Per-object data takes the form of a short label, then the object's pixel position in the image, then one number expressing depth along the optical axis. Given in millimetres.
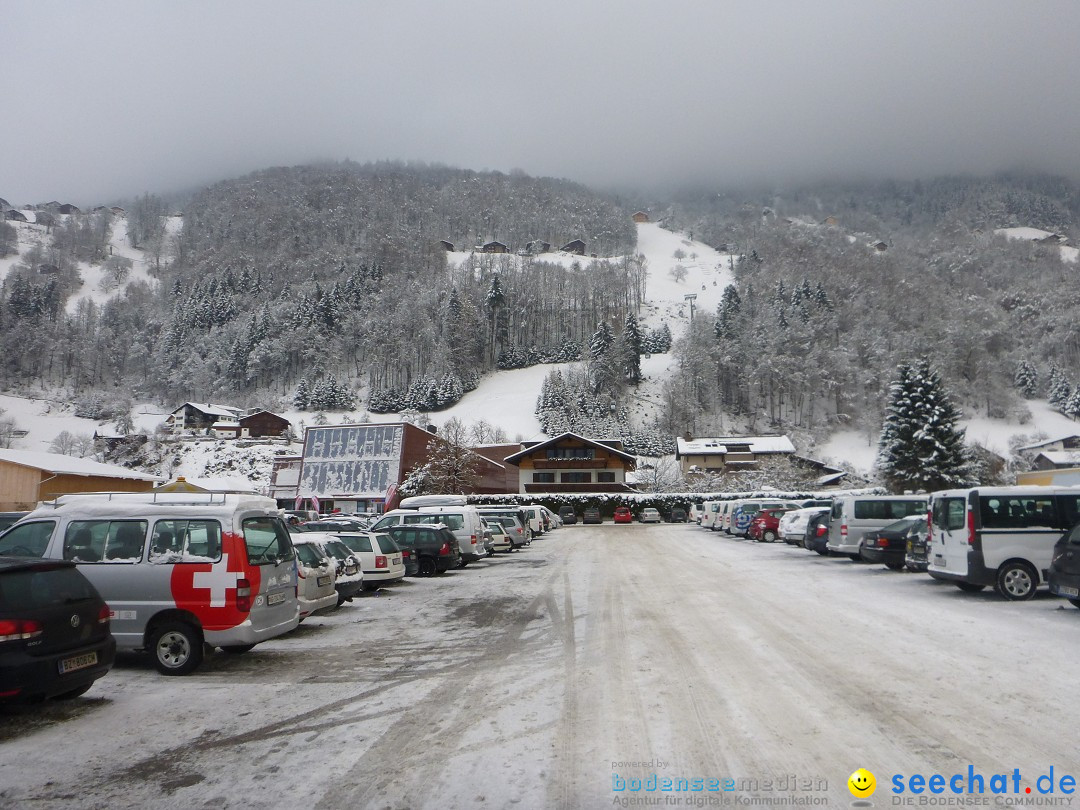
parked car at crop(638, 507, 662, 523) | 55250
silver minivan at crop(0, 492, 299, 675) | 7461
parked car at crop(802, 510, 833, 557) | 20922
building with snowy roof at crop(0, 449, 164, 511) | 41062
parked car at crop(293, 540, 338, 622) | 9508
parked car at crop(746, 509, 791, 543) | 30172
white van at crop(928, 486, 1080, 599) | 11688
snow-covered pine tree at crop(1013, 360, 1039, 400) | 100812
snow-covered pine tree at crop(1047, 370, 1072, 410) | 96188
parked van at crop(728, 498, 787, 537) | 32938
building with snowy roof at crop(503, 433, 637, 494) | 68500
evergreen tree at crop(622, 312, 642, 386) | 111500
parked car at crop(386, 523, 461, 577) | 18328
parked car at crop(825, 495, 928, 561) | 19094
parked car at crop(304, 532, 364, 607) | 11938
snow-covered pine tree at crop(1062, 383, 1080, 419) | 93000
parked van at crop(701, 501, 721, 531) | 39969
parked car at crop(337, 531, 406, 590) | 14555
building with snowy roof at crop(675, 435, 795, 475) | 81312
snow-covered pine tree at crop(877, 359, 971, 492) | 44188
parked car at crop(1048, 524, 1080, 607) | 9664
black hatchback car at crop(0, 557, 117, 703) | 5445
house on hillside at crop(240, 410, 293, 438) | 95625
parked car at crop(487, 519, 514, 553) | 26678
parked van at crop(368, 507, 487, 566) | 20906
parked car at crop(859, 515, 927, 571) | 16438
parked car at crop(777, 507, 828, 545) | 24778
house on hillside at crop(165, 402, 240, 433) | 101062
